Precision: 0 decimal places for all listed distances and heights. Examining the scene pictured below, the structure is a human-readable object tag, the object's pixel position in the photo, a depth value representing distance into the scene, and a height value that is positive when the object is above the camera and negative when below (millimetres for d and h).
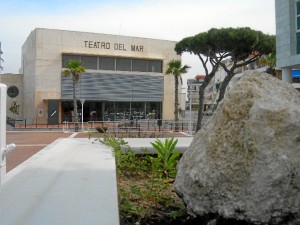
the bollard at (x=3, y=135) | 2505 -204
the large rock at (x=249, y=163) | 2060 -381
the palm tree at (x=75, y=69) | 24084 +3655
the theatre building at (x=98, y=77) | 29387 +3786
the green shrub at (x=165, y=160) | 4068 -700
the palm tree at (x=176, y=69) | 22638 +3460
